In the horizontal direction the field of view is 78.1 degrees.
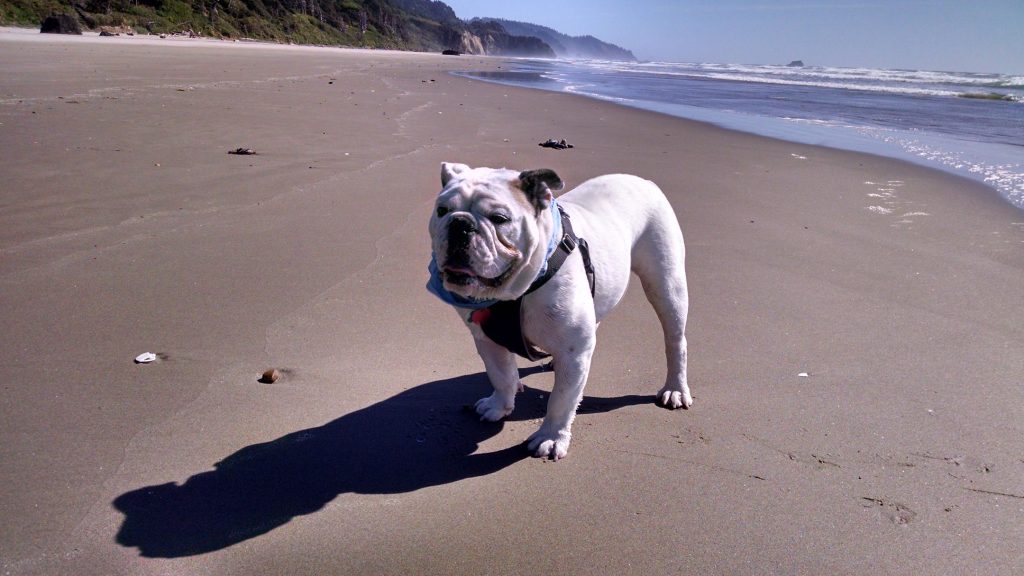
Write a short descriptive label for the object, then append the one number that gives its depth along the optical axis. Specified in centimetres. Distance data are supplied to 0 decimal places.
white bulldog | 238
